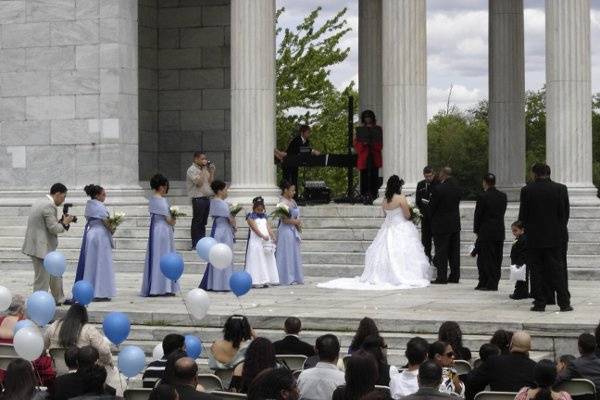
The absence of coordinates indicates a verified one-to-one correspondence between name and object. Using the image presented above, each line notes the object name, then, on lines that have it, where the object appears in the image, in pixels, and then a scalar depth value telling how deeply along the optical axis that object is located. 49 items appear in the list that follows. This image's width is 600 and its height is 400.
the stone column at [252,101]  34.41
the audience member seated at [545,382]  13.50
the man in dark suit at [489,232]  27.53
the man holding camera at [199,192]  32.72
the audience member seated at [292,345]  17.11
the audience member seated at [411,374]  14.77
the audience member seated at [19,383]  13.13
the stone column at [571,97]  32.47
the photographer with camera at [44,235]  25.72
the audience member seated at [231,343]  17.08
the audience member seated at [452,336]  16.30
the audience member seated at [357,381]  12.79
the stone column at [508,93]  39.22
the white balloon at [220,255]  21.75
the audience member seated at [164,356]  15.84
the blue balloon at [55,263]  22.53
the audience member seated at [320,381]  14.33
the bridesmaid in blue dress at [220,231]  28.09
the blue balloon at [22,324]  16.56
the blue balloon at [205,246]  22.33
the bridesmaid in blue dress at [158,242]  27.17
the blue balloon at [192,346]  17.05
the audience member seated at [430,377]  12.73
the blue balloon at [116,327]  17.98
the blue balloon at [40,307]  18.27
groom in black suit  28.97
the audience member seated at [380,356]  15.15
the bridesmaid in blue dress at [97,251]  26.55
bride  28.70
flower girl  29.27
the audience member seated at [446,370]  14.96
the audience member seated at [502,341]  16.52
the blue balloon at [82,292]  21.08
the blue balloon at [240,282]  21.64
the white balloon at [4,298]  18.89
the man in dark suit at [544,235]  23.34
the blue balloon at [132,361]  16.56
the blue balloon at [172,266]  22.62
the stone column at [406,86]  33.59
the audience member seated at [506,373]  15.31
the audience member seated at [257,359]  14.63
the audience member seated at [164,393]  12.23
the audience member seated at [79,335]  17.61
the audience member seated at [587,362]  15.42
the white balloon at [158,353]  17.00
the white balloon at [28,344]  15.73
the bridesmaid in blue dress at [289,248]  29.92
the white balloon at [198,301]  19.06
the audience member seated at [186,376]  13.41
